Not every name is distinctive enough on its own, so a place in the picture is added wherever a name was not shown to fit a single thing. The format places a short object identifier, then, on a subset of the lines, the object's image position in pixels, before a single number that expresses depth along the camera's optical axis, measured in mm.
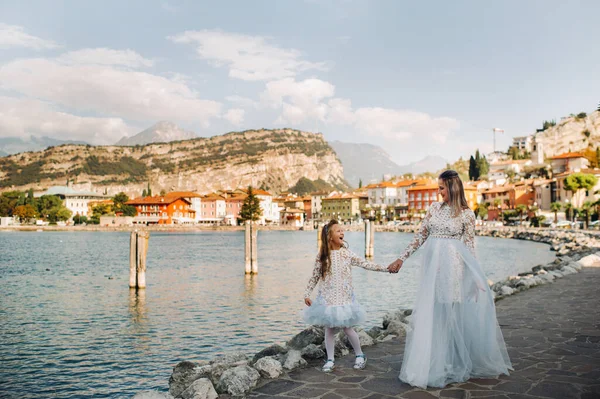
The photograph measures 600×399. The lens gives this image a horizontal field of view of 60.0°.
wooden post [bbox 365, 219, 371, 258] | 48609
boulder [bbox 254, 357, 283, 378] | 7055
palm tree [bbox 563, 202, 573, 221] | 88675
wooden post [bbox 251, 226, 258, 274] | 32688
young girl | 6793
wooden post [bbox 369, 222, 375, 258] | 49216
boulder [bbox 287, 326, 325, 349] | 9648
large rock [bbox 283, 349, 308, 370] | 7410
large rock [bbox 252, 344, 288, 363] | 9781
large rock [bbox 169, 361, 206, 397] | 8442
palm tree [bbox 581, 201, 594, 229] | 76619
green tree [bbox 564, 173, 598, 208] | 87688
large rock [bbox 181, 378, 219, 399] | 6363
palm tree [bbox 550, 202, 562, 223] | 93000
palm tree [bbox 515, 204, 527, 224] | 106375
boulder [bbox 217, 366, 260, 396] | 6410
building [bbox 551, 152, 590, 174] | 120750
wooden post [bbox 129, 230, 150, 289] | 25312
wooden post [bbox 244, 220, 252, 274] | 32562
